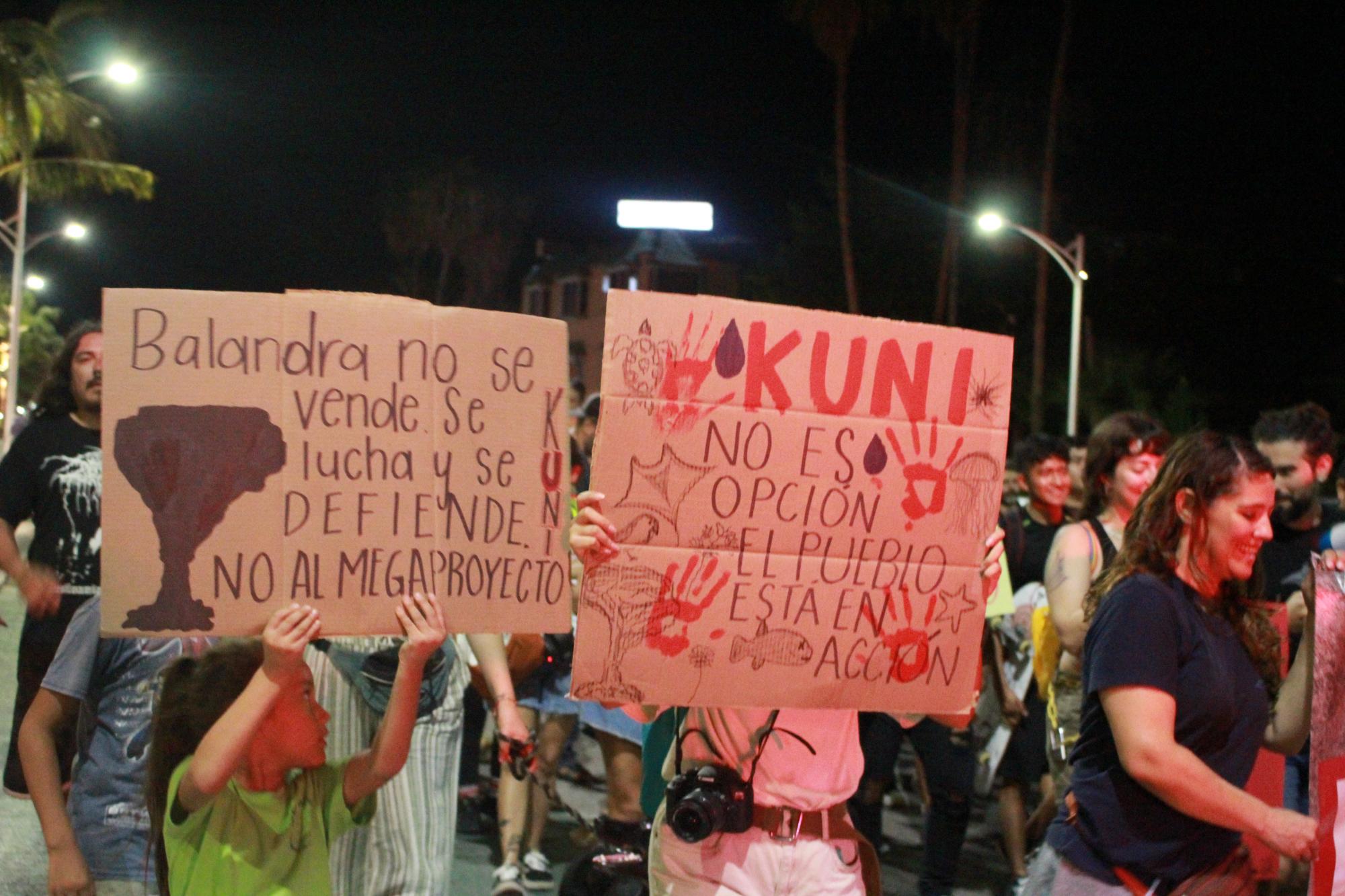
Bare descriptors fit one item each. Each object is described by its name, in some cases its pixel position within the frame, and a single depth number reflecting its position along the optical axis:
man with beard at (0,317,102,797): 4.15
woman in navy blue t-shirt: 2.72
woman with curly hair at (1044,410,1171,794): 4.51
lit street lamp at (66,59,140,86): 20.31
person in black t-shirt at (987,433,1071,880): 6.03
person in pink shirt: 3.04
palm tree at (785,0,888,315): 30.72
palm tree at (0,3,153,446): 17.83
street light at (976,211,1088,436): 22.58
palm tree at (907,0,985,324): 31.08
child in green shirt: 2.74
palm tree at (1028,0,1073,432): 31.67
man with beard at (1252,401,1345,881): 5.05
